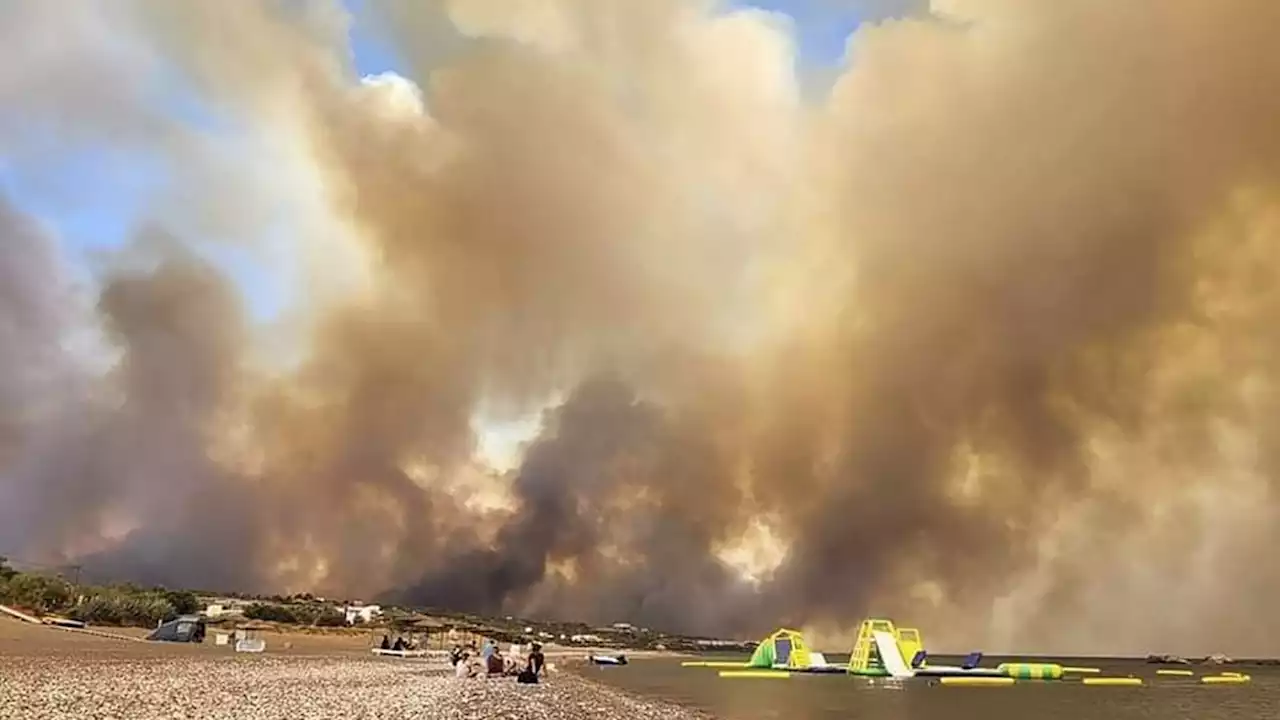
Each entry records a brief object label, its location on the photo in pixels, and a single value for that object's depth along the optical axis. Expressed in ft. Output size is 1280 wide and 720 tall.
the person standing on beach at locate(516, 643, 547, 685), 227.28
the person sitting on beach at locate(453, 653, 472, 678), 240.49
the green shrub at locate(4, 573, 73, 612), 364.58
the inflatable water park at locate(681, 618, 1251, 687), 426.51
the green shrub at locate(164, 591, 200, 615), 496.27
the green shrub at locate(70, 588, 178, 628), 375.37
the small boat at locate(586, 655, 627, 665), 508.94
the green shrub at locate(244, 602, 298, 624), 586.86
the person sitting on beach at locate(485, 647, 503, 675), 255.91
